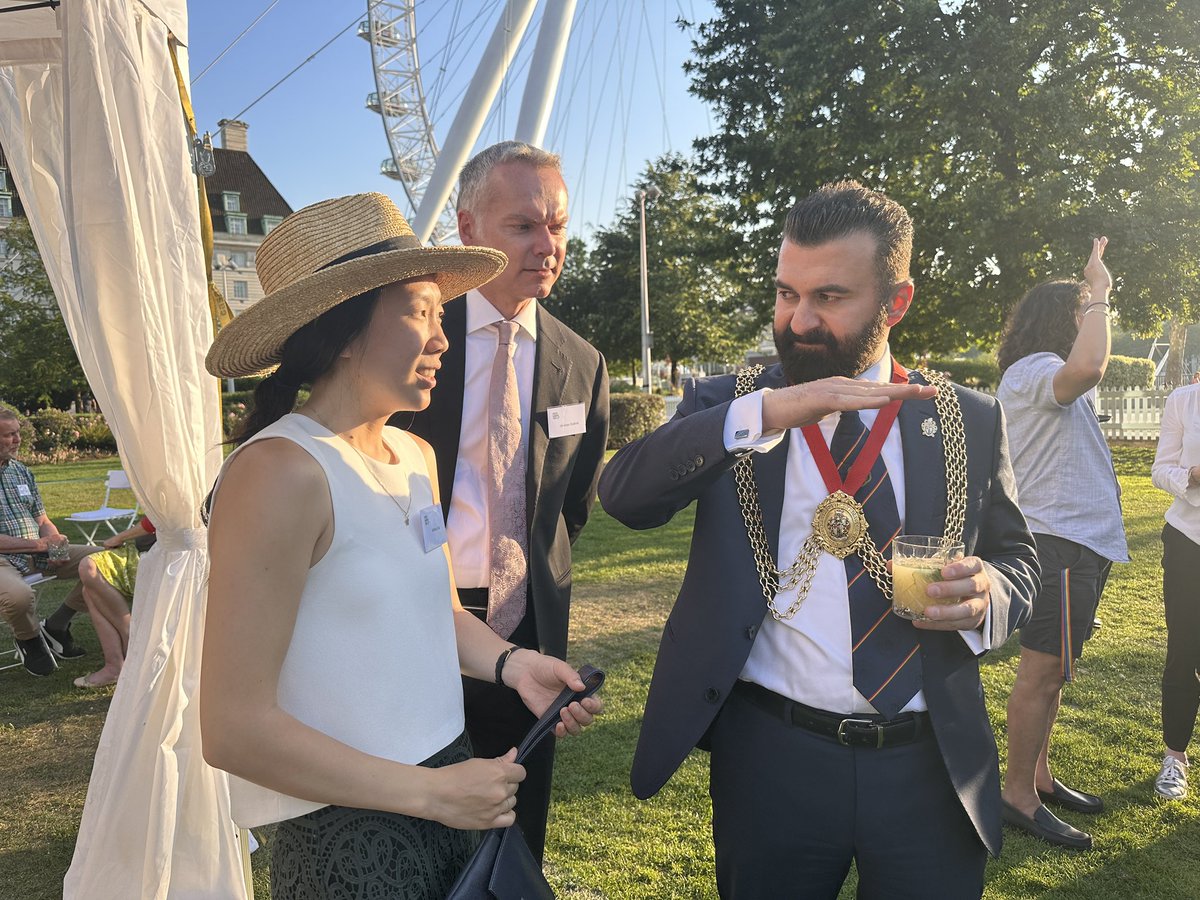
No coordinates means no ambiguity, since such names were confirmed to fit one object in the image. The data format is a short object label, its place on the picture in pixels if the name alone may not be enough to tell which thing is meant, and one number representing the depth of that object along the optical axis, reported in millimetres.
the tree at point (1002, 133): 15047
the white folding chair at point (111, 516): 9133
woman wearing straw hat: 1339
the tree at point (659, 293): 35906
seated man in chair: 6023
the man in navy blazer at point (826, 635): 1840
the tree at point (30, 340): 26328
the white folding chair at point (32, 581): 6327
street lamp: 25641
